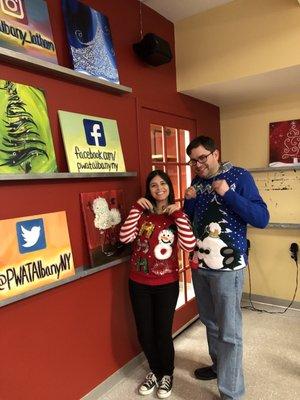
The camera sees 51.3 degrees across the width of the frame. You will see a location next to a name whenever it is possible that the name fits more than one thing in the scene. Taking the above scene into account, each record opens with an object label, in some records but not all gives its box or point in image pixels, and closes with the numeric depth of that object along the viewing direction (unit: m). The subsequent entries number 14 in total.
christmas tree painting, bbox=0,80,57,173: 1.33
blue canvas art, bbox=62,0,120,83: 1.64
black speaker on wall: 2.01
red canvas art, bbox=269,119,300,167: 2.76
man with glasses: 1.57
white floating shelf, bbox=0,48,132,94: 1.32
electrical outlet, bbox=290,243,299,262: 2.82
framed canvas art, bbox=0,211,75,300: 1.34
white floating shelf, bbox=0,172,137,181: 1.31
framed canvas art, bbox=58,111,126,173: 1.61
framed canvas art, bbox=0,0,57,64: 1.34
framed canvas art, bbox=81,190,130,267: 1.74
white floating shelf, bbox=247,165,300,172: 2.72
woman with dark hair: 1.77
